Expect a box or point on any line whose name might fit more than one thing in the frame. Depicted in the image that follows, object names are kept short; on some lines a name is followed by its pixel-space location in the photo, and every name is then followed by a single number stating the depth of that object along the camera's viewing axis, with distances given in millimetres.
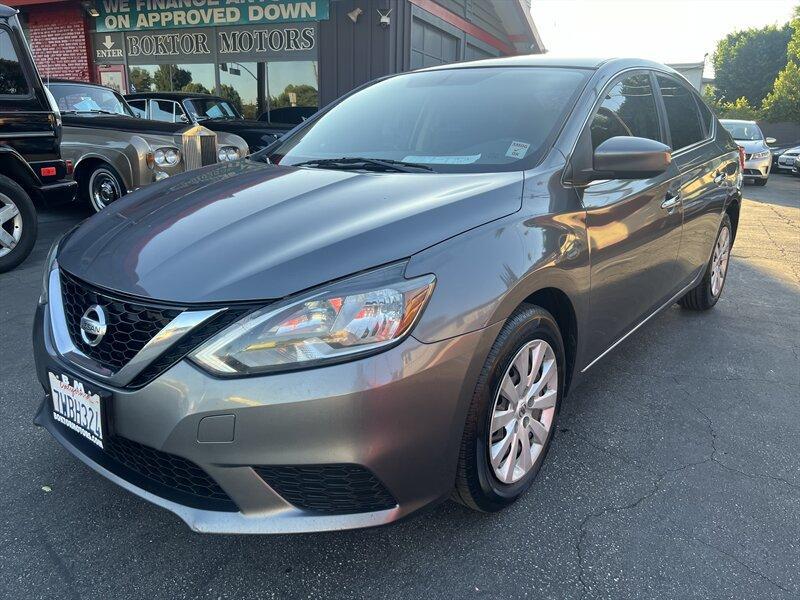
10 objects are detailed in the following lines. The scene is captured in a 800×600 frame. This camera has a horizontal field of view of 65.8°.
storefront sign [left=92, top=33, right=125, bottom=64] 13125
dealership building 10883
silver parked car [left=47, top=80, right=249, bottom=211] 6789
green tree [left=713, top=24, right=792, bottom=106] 44312
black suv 5117
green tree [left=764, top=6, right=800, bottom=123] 26016
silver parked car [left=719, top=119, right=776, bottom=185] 14820
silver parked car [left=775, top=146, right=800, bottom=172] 19094
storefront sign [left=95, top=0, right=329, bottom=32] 11133
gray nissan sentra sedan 1631
